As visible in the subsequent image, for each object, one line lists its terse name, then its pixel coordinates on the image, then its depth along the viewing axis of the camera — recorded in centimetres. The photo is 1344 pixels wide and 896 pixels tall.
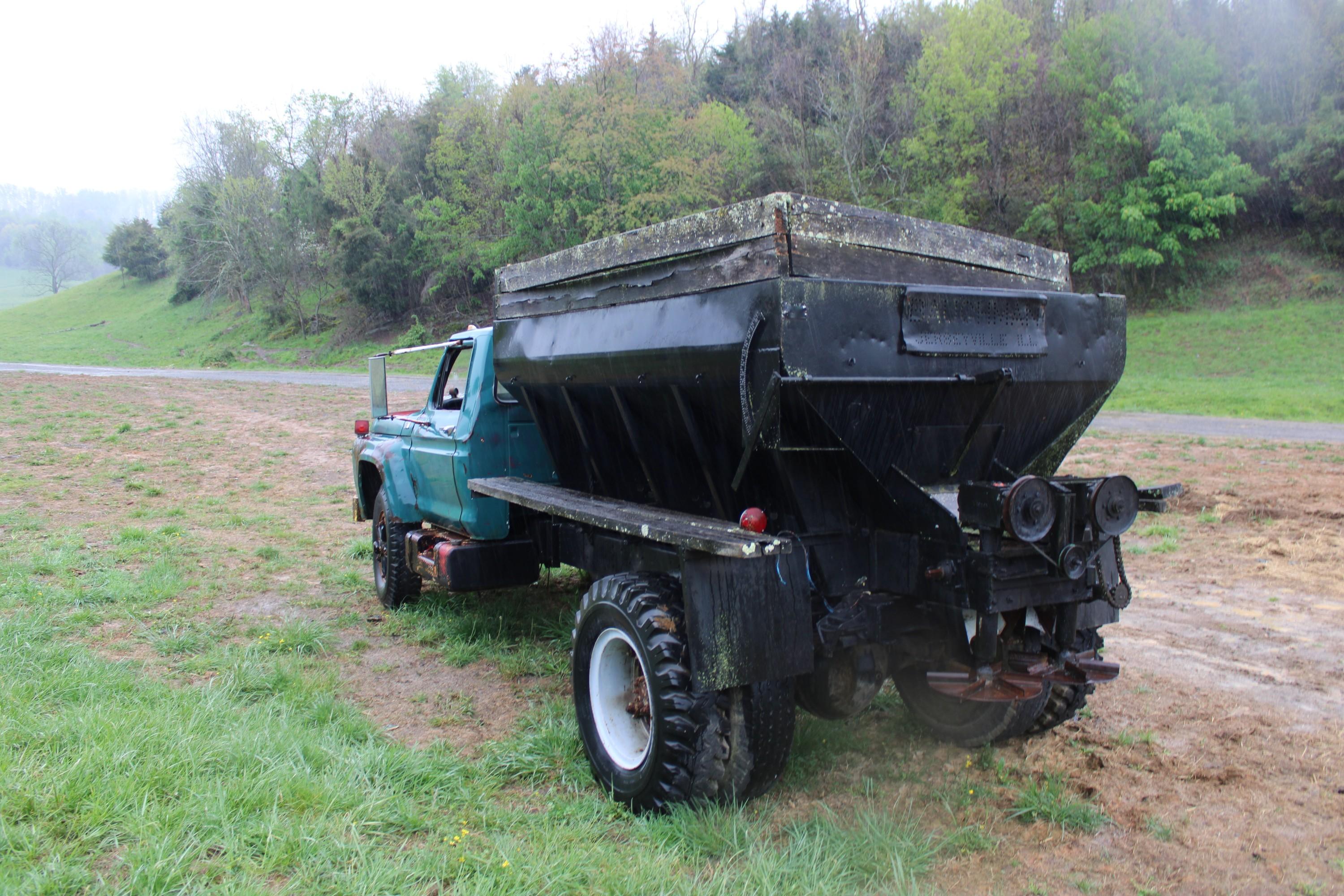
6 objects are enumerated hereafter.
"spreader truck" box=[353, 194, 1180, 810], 344
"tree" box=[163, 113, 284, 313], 4950
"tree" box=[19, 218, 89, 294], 9344
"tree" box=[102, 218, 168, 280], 6850
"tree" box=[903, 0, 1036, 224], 3425
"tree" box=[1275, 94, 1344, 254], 3009
